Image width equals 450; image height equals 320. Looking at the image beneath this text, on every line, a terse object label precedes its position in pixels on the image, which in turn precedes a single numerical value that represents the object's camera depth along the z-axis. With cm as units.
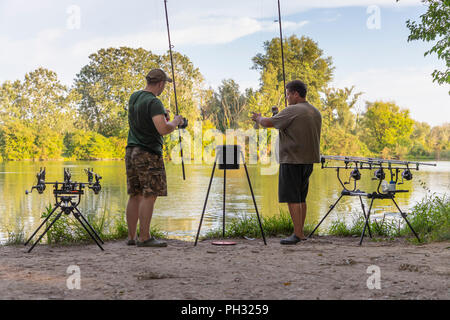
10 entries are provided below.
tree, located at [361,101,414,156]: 5006
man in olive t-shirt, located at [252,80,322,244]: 522
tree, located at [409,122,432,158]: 5081
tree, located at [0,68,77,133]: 4894
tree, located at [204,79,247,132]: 3922
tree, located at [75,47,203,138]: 4597
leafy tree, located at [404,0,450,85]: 801
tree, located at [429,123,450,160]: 5174
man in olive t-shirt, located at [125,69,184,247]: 486
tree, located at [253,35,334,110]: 4206
